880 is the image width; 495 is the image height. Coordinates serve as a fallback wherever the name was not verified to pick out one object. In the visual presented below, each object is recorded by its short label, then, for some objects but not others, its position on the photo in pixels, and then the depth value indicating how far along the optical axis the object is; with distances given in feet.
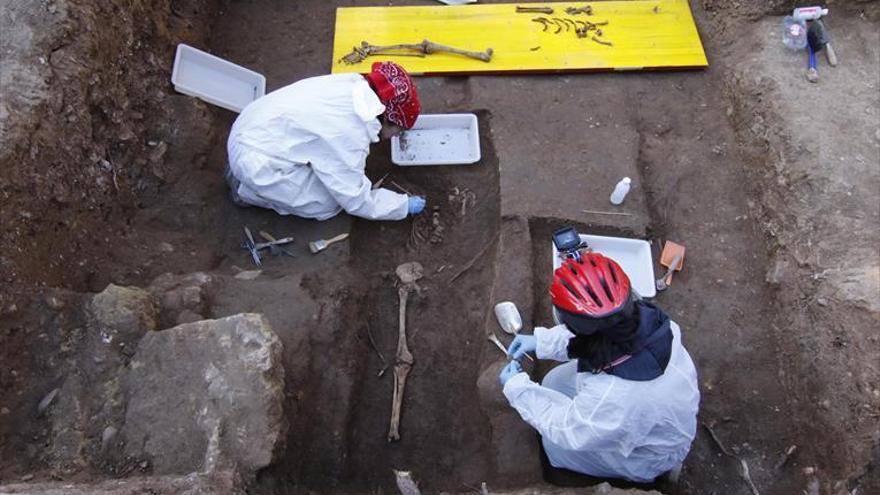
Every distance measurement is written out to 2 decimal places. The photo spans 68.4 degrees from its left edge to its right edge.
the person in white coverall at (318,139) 14.32
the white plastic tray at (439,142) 17.25
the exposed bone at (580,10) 20.15
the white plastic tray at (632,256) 15.10
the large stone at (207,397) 10.41
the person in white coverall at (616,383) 9.62
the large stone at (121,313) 11.45
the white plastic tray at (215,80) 17.15
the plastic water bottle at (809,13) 18.52
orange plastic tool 15.58
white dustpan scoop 13.87
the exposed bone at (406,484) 10.93
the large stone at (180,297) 12.55
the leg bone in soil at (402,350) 13.48
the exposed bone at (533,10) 20.21
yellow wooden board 18.80
